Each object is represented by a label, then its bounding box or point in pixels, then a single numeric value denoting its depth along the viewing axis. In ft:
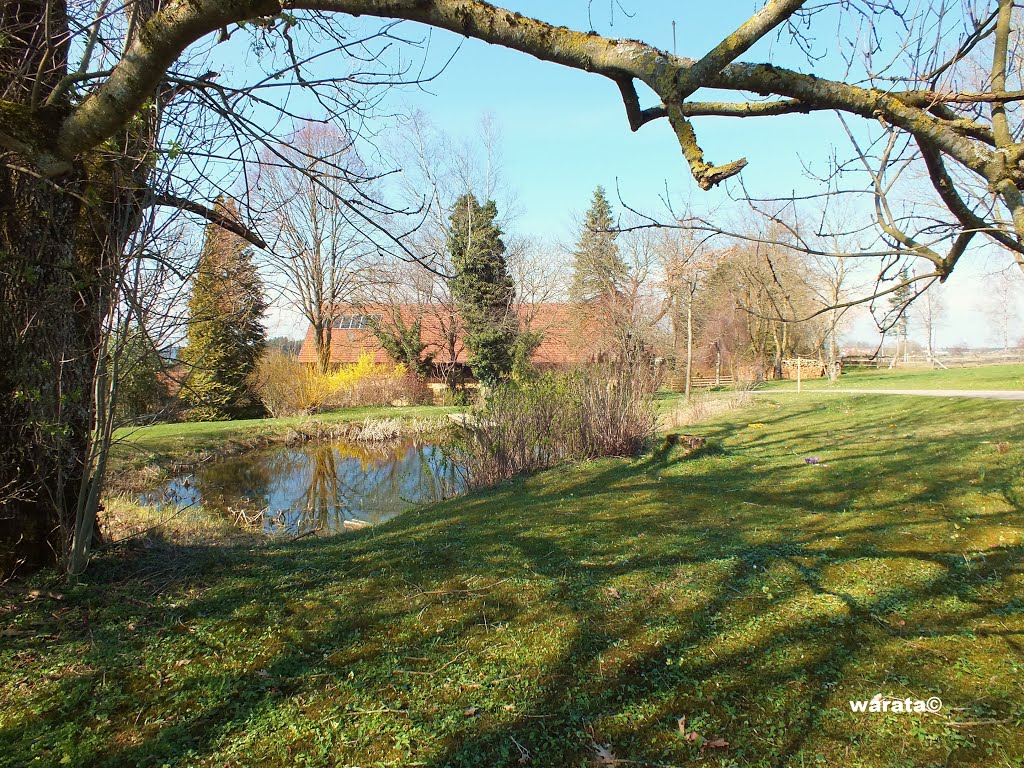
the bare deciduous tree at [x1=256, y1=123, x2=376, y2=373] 86.12
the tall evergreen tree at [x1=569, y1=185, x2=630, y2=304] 84.07
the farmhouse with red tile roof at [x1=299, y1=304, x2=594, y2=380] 92.17
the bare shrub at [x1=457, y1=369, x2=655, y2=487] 29.17
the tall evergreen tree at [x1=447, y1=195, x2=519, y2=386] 79.92
